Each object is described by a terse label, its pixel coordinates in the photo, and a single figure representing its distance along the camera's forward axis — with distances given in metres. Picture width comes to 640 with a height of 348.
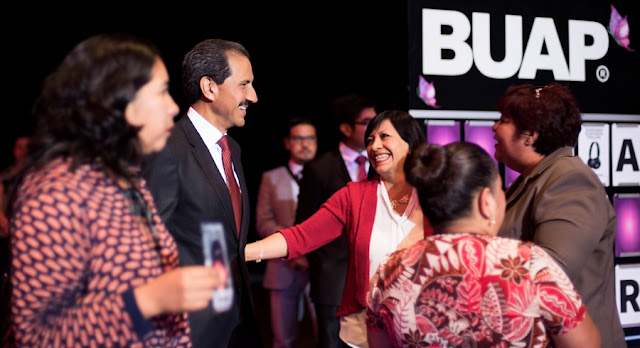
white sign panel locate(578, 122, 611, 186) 4.15
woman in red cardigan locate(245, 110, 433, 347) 2.56
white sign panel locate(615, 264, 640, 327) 4.18
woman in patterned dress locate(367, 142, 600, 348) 1.44
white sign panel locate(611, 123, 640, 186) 4.21
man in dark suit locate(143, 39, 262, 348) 2.31
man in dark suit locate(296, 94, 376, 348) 3.89
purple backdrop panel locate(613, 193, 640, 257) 4.23
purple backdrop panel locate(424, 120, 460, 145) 3.86
